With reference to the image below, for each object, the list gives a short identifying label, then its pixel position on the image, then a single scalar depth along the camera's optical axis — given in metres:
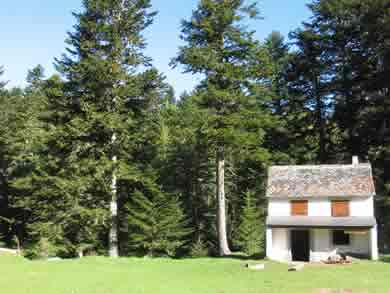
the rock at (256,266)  24.58
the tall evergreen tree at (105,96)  31.62
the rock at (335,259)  27.42
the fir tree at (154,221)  32.75
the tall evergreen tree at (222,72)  30.77
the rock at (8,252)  33.84
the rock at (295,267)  23.94
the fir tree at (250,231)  36.31
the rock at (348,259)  27.39
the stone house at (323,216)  29.56
